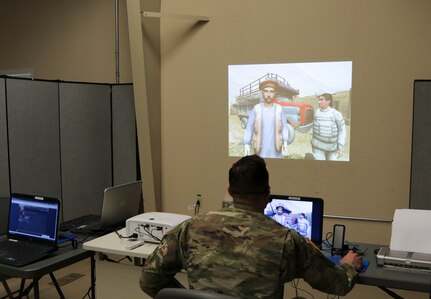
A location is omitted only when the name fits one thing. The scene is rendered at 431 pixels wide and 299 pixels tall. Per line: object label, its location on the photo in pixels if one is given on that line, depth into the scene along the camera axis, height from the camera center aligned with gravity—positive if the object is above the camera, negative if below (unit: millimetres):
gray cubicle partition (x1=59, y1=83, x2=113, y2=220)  4543 -297
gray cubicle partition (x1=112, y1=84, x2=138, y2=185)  4766 -176
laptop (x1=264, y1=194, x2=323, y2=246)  2672 -591
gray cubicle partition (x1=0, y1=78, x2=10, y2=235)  3869 -286
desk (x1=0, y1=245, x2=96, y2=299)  2314 -825
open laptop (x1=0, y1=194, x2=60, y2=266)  2535 -687
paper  2357 -619
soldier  1645 -532
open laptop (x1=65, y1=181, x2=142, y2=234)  2957 -653
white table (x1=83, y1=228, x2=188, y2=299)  2717 -1033
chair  1425 -596
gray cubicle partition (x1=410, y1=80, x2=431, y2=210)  3484 -220
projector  2695 -678
